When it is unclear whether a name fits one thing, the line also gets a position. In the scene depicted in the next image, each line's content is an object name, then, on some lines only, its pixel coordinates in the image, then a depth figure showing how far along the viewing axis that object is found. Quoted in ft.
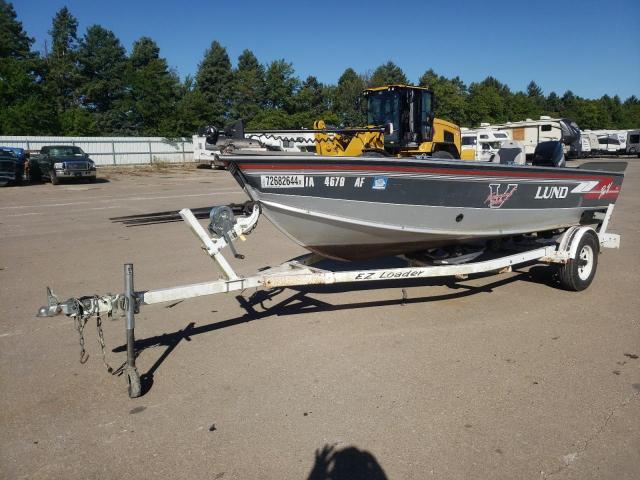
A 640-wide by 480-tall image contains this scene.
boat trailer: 12.62
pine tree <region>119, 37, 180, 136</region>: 143.64
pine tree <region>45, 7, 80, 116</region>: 190.58
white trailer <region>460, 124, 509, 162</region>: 105.14
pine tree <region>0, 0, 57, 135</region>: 115.44
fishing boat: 16.15
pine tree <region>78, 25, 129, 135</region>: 185.88
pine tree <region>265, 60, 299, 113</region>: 181.57
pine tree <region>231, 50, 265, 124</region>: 181.88
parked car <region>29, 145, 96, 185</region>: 75.20
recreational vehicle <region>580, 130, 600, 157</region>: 157.58
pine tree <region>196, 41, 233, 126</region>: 200.64
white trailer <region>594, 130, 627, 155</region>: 155.74
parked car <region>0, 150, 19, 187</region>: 72.69
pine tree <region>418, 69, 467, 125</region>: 188.55
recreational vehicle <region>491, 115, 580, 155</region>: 103.60
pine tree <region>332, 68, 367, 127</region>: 188.81
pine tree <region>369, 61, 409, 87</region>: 237.25
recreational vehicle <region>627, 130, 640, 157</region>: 151.70
